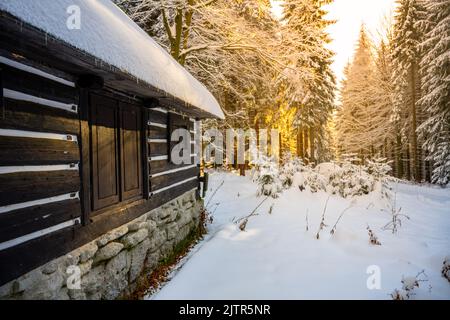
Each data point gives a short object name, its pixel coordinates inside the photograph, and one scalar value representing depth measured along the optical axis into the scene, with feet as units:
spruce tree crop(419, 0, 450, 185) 51.93
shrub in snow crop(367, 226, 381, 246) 19.98
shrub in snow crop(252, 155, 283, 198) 35.47
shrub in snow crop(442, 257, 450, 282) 15.37
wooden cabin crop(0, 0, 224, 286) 7.80
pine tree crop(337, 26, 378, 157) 79.10
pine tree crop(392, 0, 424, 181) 63.00
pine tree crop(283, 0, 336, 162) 65.31
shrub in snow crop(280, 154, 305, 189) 38.99
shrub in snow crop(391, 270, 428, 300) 13.21
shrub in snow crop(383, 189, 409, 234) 23.66
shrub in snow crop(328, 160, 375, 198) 34.91
